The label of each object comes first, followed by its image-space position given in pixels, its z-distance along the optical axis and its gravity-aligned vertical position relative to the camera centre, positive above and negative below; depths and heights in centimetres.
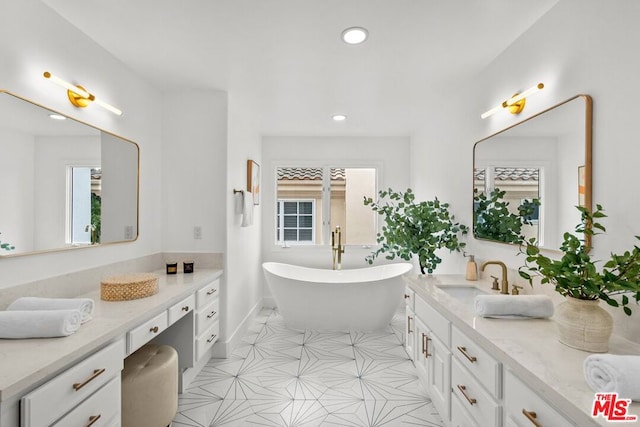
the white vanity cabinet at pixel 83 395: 102 -67
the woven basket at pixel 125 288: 183 -45
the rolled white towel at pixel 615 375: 81 -41
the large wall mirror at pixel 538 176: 150 +23
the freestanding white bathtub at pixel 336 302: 334 -95
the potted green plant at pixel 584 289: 105 -25
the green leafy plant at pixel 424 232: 261 -14
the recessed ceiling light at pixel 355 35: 189 +110
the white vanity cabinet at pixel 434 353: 178 -87
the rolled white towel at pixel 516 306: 149 -43
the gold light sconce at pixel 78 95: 177 +70
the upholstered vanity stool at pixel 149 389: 165 -96
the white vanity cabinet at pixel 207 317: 237 -84
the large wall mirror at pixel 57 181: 152 +17
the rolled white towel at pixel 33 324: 123 -45
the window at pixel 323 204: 457 +14
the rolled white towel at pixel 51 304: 142 -43
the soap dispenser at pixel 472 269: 238 -41
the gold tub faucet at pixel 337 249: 417 -46
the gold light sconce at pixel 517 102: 179 +71
